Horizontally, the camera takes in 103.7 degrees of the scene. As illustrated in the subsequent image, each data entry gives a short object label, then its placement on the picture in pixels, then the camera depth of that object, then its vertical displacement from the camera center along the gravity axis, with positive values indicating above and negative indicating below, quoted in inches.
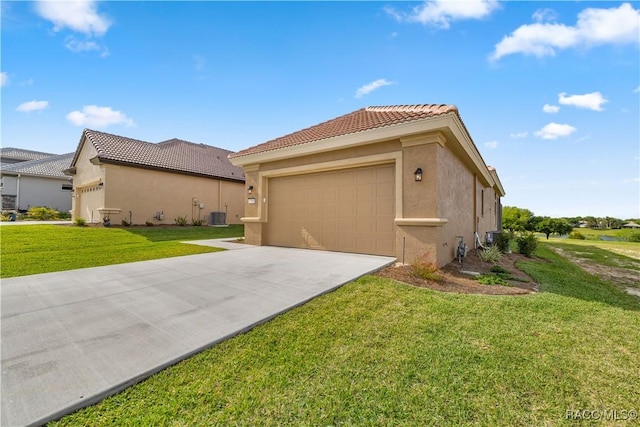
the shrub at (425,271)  206.7 -45.5
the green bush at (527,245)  404.5 -44.2
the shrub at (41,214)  754.6 -6.9
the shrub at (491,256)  309.6 -47.4
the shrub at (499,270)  253.5 -55.0
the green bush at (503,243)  411.2 -41.9
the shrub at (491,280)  211.0 -54.4
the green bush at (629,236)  975.0 -67.9
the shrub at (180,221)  627.8 -19.2
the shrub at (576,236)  1040.2 -72.7
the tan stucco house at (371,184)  243.1 +38.7
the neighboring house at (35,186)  870.4 +90.3
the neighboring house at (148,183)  552.4 +75.8
